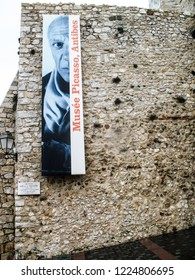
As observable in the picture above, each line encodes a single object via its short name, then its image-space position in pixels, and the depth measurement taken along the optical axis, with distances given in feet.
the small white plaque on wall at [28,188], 20.47
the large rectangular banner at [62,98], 20.77
